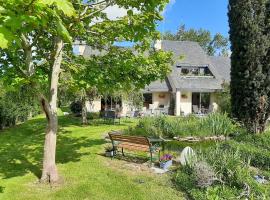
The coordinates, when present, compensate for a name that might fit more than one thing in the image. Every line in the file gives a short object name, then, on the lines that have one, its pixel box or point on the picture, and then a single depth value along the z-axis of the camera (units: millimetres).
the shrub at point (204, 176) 4853
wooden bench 6496
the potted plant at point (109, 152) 7251
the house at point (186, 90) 20857
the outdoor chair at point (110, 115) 14747
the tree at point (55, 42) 5368
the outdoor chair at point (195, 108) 21039
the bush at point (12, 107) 13301
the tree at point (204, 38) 45430
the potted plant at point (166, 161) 6184
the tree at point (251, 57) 10403
